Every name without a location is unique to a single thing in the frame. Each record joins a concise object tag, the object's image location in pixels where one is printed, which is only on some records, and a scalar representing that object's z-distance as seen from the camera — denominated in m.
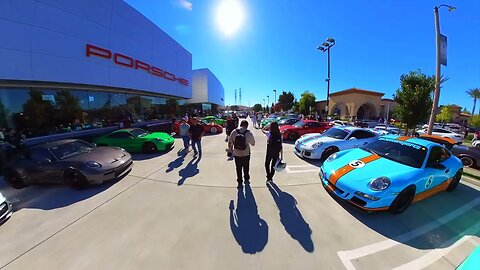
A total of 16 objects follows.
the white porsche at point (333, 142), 6.70
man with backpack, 4.26
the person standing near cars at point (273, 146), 4.61
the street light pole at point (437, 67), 8.47
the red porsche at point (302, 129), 11.27
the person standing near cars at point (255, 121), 20.11
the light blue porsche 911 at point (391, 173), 3.31
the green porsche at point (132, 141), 8.05
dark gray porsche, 4.52
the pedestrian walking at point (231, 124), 8.11
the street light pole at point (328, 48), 18.20
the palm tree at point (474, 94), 46.22
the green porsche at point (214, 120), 17.60
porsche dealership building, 9.01
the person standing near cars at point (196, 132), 7.22
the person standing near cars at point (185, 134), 8.07
